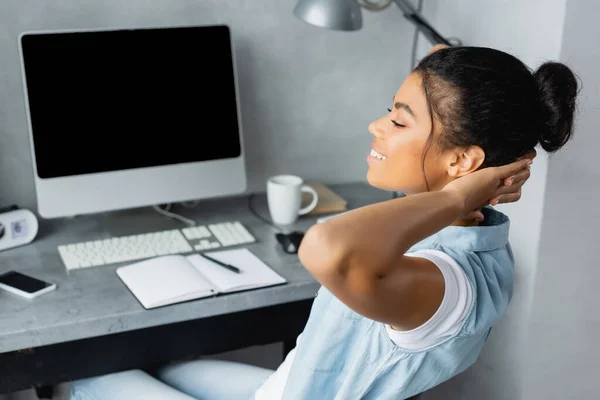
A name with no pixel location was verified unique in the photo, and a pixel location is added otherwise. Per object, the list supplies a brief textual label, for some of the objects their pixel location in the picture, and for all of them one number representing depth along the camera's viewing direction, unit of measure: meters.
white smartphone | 1.42
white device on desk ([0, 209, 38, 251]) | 1.64
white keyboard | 1.59
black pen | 1.54
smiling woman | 0.94
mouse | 1.65
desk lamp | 1.59
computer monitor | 1.59
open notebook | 1.43
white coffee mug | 1.79
